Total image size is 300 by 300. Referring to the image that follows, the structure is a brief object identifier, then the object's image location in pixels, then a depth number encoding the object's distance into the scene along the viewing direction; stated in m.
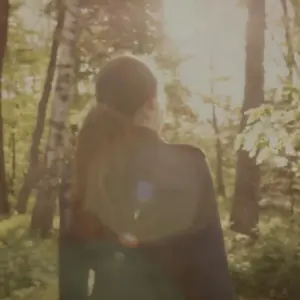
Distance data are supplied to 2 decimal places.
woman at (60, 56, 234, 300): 1.95
